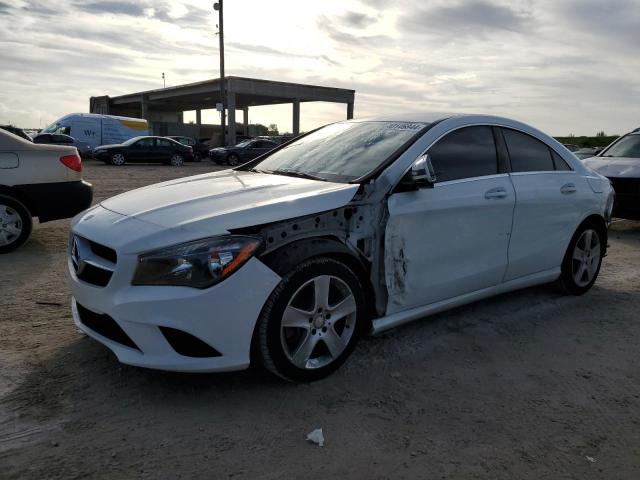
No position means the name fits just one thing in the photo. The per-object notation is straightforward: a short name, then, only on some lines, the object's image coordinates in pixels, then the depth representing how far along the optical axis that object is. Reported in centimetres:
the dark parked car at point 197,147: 2948
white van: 2605
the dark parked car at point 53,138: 2202
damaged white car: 273
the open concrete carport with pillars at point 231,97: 3791
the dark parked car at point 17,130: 1927
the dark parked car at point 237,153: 2620
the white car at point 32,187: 600
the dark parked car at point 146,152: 2261
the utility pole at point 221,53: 3071
